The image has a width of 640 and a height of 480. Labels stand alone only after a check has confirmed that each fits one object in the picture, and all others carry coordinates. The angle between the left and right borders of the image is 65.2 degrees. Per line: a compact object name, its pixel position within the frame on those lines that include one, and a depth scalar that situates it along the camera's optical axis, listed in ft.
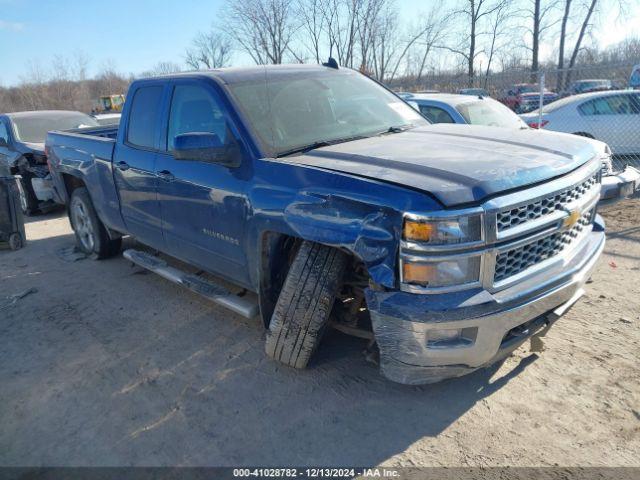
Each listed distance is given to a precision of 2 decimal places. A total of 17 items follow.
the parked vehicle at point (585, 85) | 45.26
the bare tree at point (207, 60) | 107.14
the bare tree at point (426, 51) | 110.73
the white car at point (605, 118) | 30.30
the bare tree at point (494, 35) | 107.86
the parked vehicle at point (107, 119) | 39.01
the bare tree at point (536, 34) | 104.27
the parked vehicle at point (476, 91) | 47.30
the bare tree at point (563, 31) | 102.26
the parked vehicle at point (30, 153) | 28.14
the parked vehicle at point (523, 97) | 48.75
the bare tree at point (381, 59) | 108.11
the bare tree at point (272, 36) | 95.76
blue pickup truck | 7.98
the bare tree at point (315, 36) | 100.06
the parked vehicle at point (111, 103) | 91.30
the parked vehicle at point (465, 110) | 22.94
